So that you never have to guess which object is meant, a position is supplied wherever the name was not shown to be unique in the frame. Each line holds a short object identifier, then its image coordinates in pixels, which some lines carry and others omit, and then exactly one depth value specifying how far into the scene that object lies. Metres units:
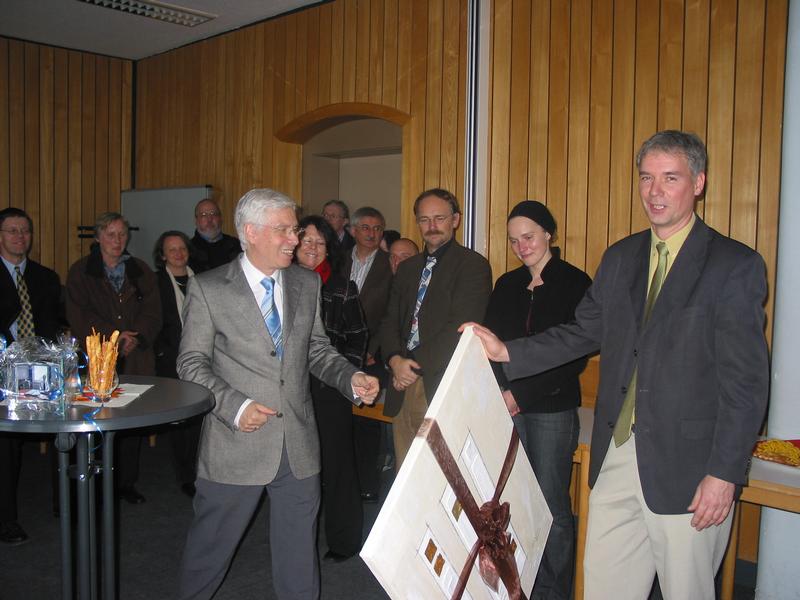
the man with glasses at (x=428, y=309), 3.29
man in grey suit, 2.46
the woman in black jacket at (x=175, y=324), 4.59
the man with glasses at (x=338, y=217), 5.93
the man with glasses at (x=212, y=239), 5.99
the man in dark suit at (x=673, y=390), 1.85
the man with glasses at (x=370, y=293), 3.96
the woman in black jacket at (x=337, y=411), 3.42
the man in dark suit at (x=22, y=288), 4.18
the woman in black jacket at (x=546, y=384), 2.86
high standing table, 2.20
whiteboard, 7.11
